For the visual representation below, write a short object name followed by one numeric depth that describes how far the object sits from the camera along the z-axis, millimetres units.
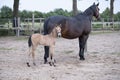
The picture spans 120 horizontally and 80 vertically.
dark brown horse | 11234
